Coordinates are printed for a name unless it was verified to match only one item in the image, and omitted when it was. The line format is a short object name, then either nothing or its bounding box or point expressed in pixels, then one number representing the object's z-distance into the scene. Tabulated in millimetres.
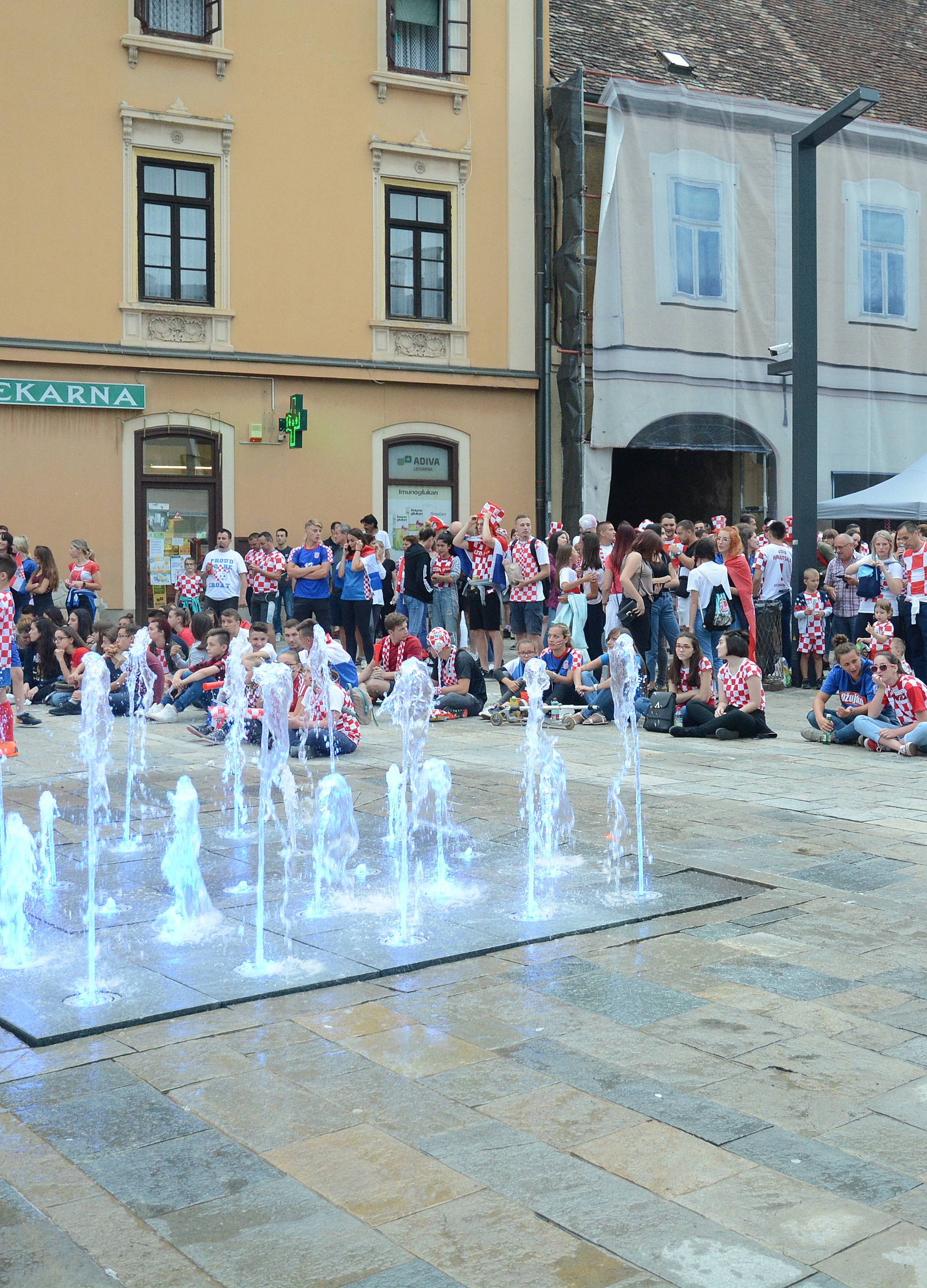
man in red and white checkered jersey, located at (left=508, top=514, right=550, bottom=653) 15195
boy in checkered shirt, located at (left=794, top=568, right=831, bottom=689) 15438
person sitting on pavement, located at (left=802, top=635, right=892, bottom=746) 11781
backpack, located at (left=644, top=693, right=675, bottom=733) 12555
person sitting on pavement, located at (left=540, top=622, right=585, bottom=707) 13508
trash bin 15758
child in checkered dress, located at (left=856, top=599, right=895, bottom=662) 11930
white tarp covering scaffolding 22781
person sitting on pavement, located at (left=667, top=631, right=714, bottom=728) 12422
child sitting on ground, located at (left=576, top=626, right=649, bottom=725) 13227
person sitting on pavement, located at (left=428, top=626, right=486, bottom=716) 13461
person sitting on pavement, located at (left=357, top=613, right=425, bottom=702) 12820
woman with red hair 13938
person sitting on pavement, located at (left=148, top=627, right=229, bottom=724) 12844
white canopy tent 18844
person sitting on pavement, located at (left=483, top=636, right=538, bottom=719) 13070
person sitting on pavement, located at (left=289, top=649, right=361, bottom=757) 11039
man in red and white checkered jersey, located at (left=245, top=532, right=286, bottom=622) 17969
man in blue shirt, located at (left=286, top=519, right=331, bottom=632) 15828
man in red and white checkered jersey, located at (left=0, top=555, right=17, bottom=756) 10998
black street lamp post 15648
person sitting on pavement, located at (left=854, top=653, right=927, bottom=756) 11242
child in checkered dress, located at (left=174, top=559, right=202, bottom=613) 18359
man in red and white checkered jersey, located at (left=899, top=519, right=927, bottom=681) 13766
